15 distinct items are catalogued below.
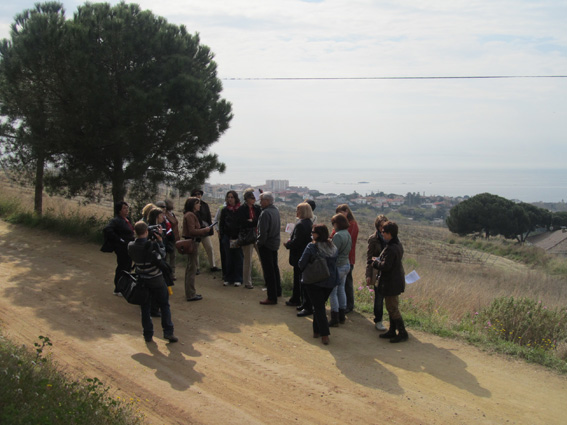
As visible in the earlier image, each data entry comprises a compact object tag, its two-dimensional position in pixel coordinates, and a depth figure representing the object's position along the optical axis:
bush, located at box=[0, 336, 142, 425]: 4.04
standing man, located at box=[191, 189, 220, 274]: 10.39
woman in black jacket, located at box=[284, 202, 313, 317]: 8.15
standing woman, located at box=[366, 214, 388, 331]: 7.69
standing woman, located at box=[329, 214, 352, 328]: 7.70
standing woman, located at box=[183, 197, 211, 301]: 9.00
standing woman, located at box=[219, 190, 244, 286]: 9.69
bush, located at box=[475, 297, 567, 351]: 7.77
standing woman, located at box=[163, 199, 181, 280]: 10.07
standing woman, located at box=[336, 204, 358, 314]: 8.49
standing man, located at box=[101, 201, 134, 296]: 8.73
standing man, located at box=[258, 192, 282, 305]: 8.75
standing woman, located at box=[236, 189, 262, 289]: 9.44
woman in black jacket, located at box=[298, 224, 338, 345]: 7.12
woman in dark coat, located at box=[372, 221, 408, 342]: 7.07
